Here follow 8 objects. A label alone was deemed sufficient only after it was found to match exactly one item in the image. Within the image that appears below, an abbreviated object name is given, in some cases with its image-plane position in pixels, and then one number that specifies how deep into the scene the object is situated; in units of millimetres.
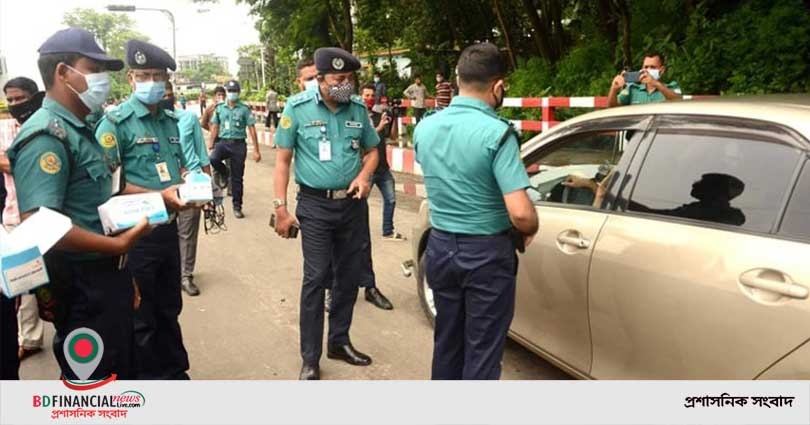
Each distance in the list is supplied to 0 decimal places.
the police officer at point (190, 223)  5090
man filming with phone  5102
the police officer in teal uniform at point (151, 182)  3158
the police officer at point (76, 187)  2119
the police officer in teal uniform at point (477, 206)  2355
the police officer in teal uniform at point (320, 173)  3498
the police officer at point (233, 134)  7914
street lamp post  21188
